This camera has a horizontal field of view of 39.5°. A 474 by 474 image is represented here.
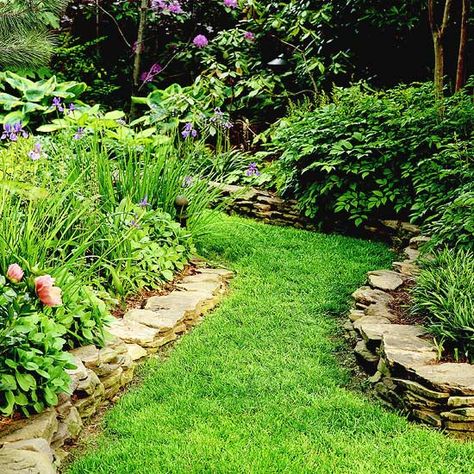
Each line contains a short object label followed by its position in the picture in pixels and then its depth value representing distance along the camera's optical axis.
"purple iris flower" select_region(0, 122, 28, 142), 4.16
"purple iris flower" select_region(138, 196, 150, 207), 4.20
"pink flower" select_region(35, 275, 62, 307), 2.29
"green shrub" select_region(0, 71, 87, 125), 6.23
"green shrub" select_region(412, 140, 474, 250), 4.04
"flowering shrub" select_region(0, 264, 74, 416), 2.43
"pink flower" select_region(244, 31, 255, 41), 8.26
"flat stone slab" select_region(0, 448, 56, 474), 2.14
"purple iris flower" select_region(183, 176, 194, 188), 4.91
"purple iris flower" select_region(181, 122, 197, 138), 5.18
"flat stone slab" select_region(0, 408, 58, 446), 2.38
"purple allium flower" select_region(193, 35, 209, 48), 8.16
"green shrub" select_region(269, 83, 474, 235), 5.46
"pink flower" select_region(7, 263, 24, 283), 2.27
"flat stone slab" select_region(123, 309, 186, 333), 3.59
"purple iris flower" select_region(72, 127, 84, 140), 4.48
